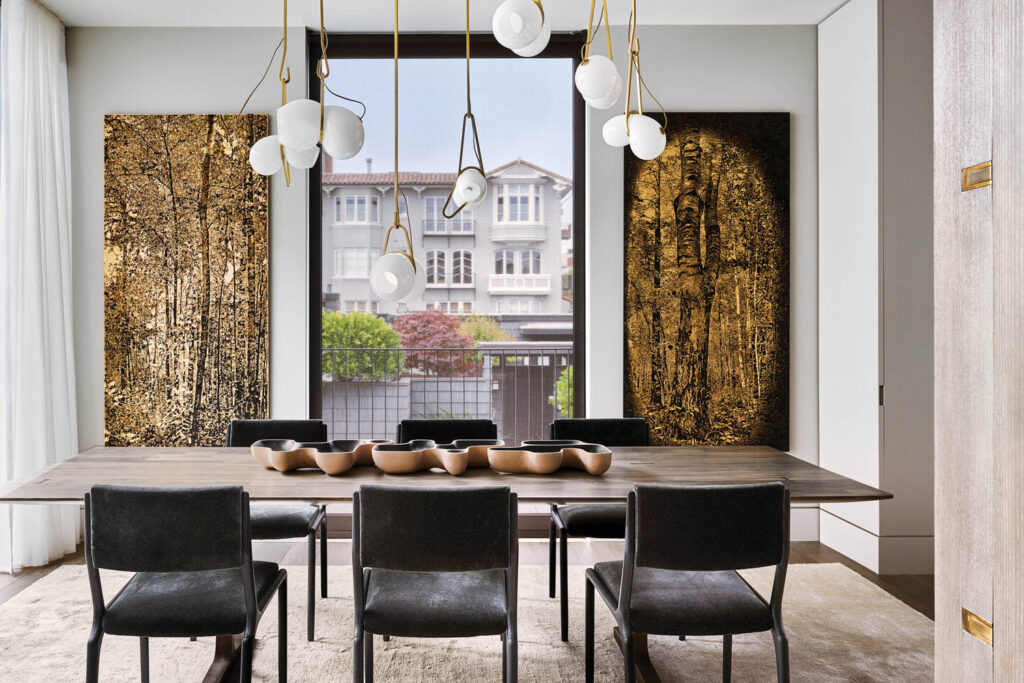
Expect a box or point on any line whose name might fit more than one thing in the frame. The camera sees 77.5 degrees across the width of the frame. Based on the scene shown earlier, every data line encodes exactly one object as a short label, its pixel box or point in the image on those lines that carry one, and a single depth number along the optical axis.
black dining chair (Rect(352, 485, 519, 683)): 1.64
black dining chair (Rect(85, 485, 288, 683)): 1.64
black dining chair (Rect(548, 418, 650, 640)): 2.51
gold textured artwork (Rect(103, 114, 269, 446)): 3.59
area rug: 2.22
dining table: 1.90
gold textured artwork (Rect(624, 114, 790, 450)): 3.65
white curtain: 3.13
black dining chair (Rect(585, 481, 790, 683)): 1.65
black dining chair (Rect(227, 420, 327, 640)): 2.46
